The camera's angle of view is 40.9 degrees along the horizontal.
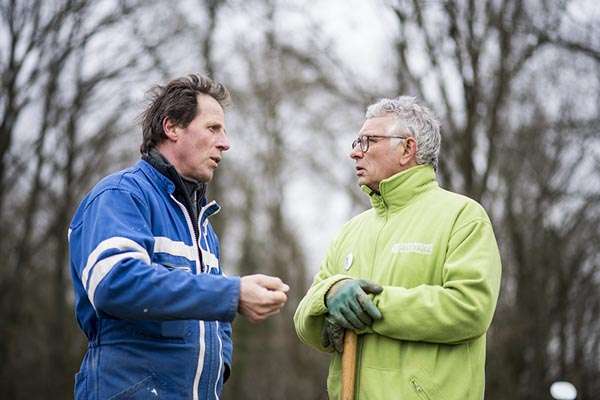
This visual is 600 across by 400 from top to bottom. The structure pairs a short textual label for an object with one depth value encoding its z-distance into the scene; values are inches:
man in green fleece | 134.3
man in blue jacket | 121.2
